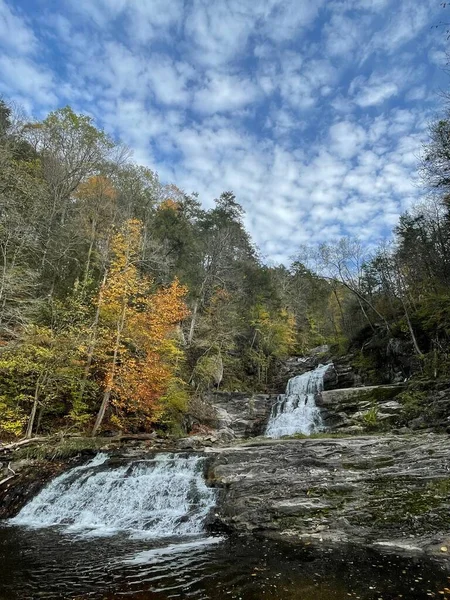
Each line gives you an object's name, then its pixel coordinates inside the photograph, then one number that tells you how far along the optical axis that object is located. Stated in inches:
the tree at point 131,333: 651.5
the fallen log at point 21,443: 468.2
